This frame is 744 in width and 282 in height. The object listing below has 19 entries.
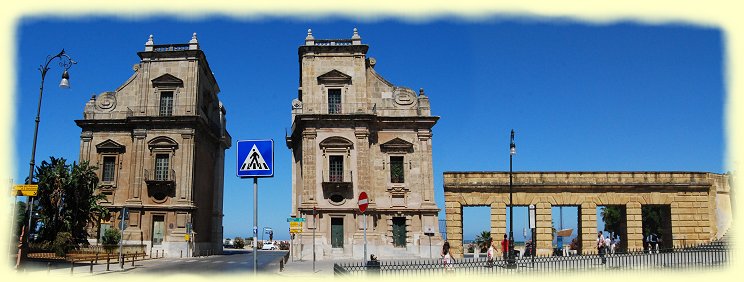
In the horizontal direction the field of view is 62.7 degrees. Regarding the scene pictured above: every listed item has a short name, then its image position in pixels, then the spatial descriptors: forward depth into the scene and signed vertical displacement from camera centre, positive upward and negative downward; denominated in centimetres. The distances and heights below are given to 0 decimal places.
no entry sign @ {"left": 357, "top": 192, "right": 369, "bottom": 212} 1769 +40
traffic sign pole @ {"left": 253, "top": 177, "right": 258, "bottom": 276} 1068 +19
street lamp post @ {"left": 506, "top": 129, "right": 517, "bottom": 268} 2442 -59
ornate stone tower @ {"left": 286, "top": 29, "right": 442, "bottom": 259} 3984 +400
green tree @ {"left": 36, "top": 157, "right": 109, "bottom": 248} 3241 +79
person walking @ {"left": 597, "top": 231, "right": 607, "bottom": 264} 3226 -131
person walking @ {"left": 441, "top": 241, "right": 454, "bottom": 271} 2103 -154
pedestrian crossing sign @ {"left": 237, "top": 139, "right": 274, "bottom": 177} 1078 +100
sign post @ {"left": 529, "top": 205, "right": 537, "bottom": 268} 2892 -35
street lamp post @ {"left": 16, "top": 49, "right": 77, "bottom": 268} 2233 +302
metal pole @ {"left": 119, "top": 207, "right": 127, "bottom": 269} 2861 -49
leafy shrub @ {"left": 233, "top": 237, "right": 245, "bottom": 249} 7812 -349
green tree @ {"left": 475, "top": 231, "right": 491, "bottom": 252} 5966 -199
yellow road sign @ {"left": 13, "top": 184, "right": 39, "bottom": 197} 2069 +83
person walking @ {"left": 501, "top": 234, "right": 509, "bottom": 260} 2996 -137
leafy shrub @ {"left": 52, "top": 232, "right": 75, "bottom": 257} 3127 -153
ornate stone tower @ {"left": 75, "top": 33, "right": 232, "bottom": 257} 4412 +507
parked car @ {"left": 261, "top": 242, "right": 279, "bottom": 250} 7581 -373
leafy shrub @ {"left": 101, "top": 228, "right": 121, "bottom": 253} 4109 -168
